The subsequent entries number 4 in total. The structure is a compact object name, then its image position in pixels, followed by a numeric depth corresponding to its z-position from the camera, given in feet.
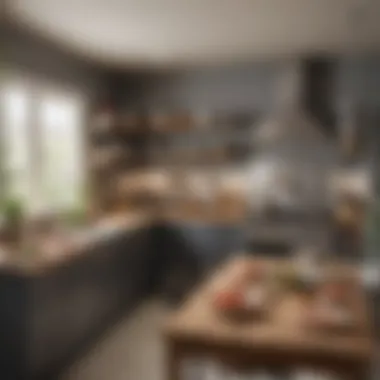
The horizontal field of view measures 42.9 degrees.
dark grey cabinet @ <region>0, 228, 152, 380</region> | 7.72
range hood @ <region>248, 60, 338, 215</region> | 13.44
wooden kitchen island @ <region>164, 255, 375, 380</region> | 5.08
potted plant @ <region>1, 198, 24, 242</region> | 8.93
